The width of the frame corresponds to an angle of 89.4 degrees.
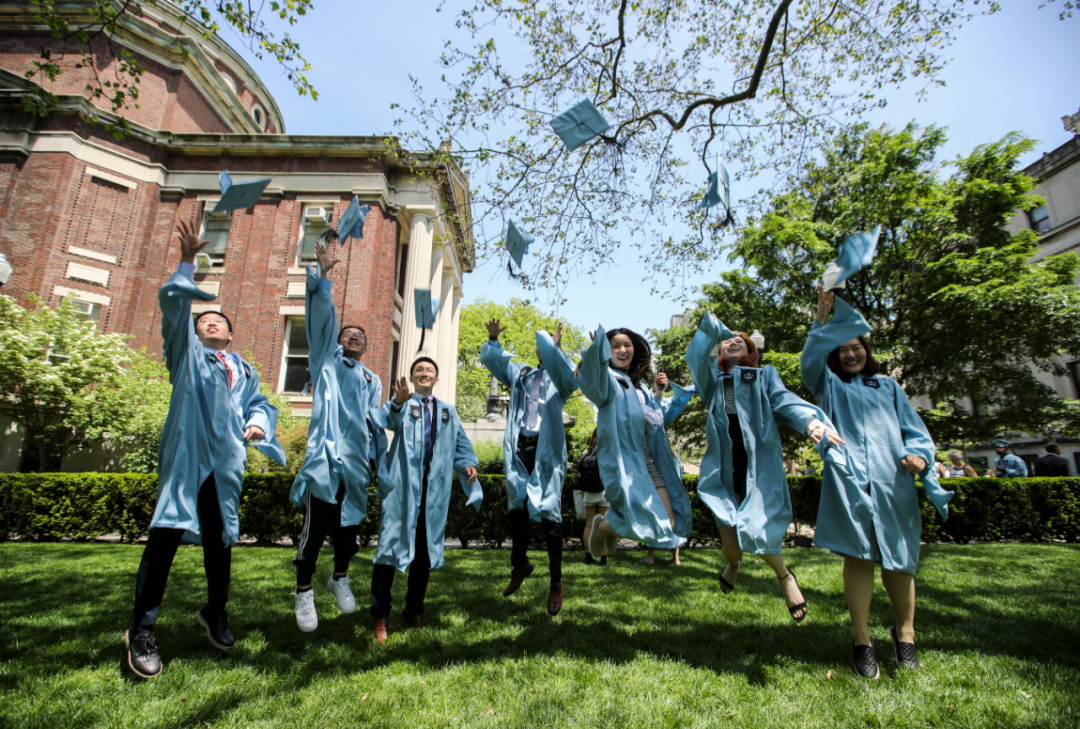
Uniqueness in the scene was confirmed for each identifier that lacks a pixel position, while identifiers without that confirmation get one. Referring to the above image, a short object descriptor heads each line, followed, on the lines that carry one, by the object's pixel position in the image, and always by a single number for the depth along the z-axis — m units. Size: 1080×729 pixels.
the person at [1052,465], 12.31
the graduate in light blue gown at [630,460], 3.58
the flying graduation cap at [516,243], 5.57
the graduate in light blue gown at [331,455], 3.78
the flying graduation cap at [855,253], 3.35
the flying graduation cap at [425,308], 5.27
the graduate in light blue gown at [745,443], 3.50
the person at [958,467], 13.57
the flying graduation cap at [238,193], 3.90
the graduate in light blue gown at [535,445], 4.15
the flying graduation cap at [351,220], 4.51
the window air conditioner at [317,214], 19.62
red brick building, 18.20
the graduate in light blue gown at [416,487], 3.77
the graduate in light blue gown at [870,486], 3.10
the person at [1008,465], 12.42
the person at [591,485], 6.21
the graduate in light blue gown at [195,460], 3.02
